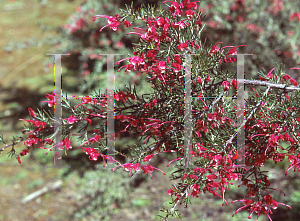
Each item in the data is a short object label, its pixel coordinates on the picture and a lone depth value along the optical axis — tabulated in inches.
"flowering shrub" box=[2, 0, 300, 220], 33.3
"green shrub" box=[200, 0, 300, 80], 102.7
